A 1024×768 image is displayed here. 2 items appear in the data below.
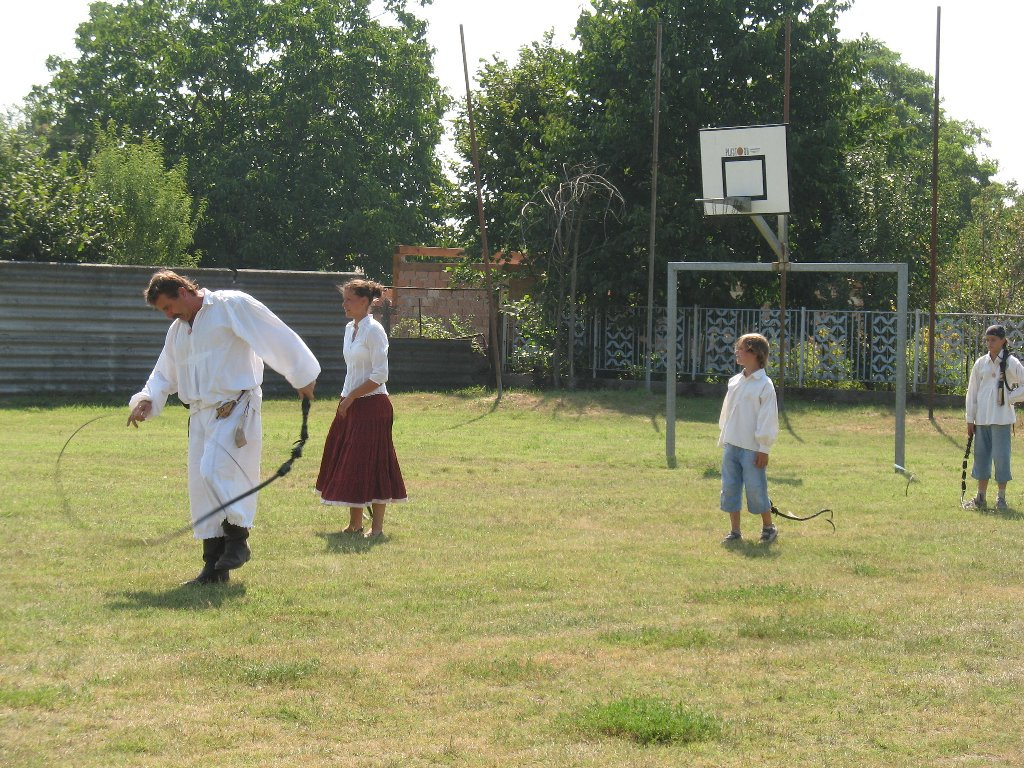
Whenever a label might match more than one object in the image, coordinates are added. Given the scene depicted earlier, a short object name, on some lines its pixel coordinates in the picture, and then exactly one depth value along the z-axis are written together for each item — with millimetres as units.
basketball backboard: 16219
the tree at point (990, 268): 30266
